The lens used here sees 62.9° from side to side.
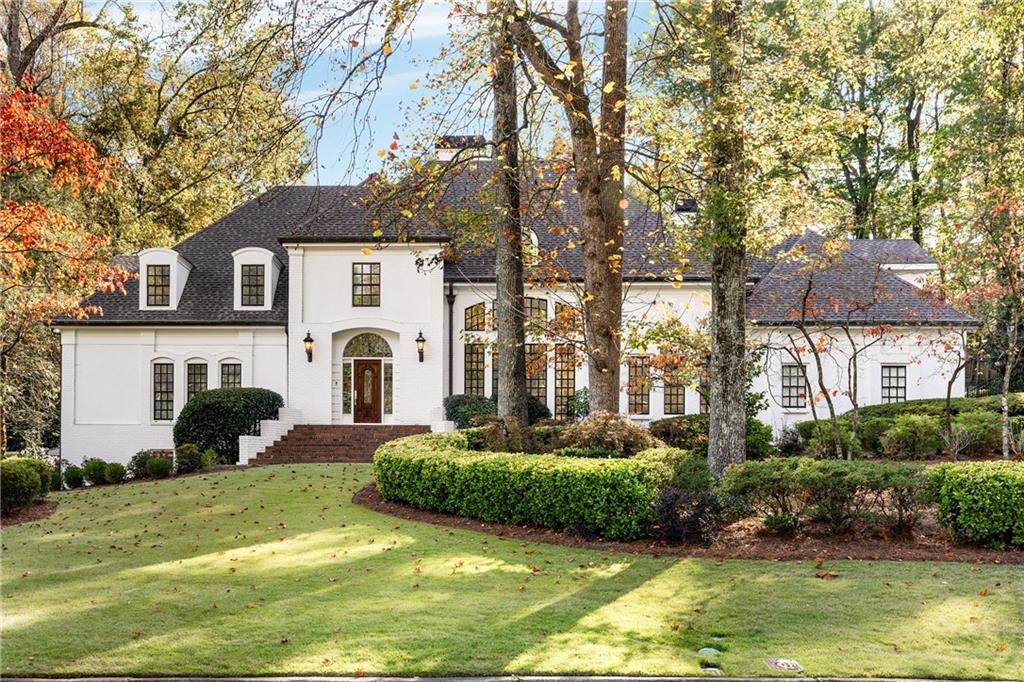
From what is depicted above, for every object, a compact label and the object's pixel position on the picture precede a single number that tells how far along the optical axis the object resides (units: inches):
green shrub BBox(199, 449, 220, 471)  756.0
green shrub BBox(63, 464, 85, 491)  715.4
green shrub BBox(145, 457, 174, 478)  701.3
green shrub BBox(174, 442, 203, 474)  745.0
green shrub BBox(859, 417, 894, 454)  790.5
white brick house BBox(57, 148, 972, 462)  970.7
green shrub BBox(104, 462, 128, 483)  699.6
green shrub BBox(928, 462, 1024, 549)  367.6
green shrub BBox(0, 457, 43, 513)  528.1
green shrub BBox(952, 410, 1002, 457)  721.0
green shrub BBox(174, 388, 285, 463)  864.3
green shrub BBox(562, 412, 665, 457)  532.4
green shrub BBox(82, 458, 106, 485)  700.0
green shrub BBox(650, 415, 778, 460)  718.4
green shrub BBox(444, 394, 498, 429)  885.2
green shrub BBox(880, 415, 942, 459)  747.4
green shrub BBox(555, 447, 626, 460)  517.0
